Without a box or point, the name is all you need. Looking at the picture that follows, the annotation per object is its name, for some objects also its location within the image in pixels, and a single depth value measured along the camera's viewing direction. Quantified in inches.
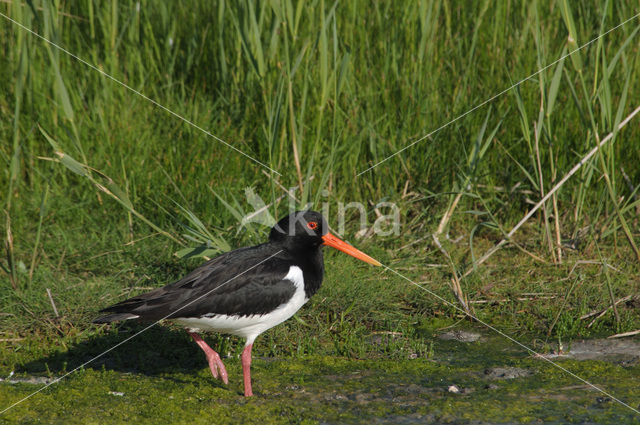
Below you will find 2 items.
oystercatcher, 296.0
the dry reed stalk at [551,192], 382.0
